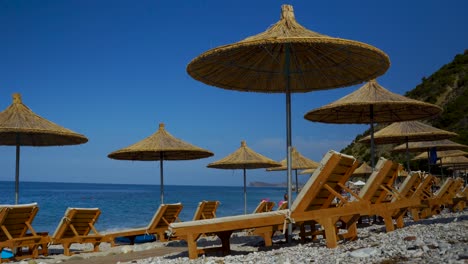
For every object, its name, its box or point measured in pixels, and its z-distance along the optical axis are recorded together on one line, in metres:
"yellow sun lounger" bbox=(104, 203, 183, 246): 8.76
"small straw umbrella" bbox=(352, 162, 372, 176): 22.40
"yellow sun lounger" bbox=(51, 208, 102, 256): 7.44
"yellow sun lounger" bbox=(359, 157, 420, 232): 5.85
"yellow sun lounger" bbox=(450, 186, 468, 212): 10.54
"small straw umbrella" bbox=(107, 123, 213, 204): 10.12
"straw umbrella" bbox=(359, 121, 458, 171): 11.79
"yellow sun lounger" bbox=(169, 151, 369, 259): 5.06
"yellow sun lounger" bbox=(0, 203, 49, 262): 6.66
